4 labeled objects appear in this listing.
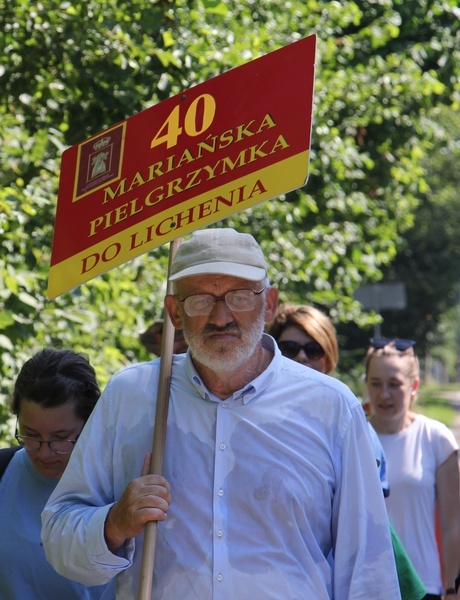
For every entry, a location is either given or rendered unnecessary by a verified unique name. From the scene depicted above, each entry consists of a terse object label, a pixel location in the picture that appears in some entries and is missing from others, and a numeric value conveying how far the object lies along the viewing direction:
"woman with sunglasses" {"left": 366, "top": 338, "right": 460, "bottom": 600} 10.70
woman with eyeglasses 6.90
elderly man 5.74
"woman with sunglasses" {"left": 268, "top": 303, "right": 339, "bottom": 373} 10.20
